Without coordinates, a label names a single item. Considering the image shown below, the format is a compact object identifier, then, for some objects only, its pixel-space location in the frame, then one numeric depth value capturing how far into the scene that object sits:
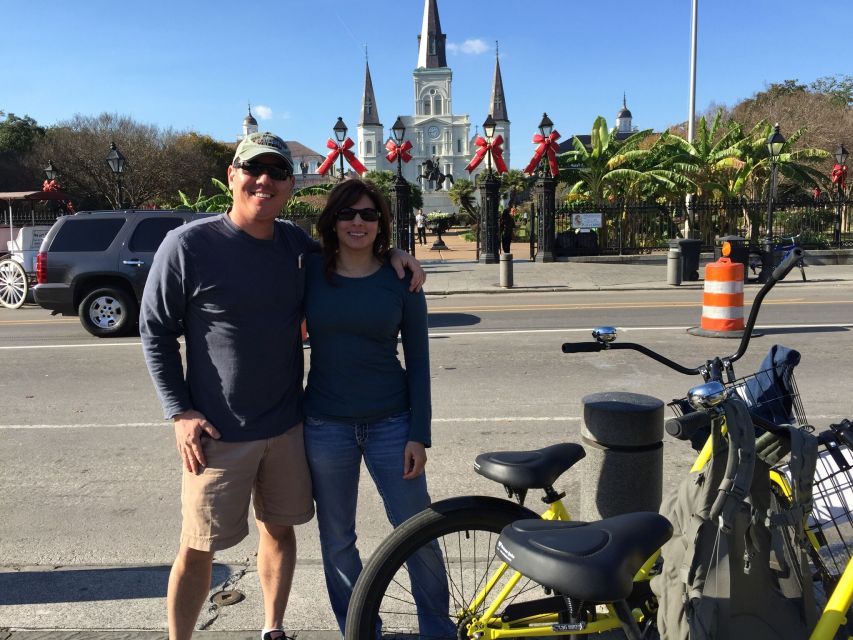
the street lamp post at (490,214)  23.38
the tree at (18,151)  49.16
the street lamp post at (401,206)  23.56
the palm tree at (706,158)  24.56
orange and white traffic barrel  9.59
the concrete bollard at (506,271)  17.67
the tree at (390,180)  64.75
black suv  11.19
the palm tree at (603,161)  24.78
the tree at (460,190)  47.99
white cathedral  136.00
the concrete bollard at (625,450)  3.12
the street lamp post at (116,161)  22.12
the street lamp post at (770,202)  18.00
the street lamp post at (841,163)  26.92
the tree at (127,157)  45.28
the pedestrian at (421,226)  38.62
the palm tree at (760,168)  24.58
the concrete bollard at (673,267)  17.91
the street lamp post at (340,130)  23.97
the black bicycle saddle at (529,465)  2.35
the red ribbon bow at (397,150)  25.44
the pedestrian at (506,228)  24.05
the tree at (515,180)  53.50
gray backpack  1.91
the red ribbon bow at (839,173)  27.45
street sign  23.17
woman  2.62
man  2.48
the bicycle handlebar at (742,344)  2.34
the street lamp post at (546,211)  23.17
